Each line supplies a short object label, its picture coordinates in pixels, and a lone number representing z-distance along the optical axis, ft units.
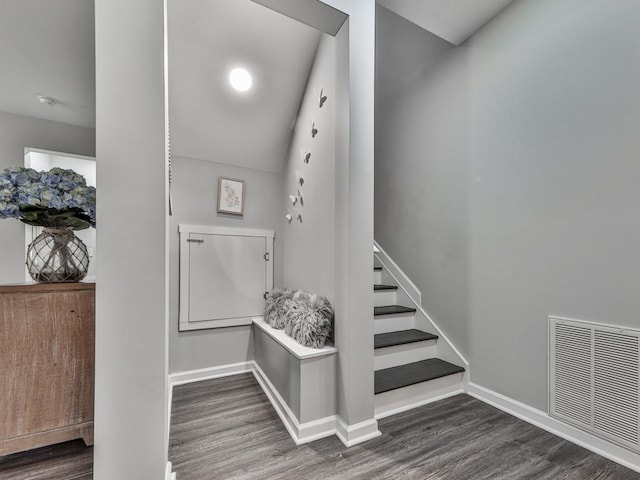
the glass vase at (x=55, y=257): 3.87
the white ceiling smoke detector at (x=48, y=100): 5.95
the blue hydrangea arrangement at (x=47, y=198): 3.64
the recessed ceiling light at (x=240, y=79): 7.15
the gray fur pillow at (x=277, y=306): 7.27
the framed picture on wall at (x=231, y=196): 8.41
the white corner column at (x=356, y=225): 5.35
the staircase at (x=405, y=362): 6.17
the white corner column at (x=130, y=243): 3.30
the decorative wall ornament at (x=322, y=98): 6.67
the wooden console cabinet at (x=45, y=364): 3.51
